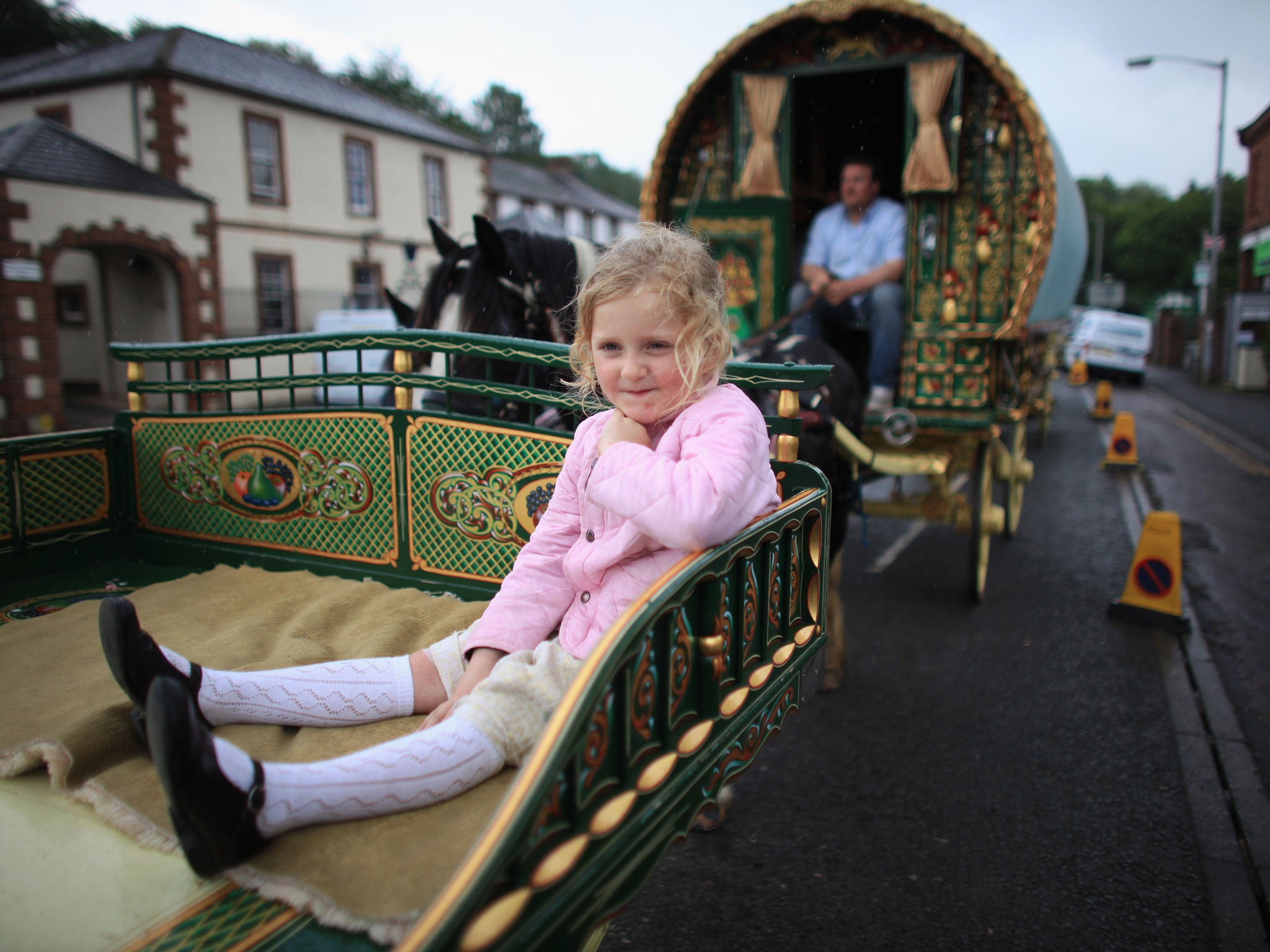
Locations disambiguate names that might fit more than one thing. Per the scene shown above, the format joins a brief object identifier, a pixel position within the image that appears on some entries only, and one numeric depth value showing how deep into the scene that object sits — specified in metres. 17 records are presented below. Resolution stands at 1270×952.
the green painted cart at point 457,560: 1.38
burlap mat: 1.53
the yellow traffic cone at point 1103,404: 18.23
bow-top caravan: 5.43
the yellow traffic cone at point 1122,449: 11.77
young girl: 1.54
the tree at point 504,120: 59.19
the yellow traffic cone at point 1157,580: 5.58
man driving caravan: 5.78
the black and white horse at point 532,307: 3.94
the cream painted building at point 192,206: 14.77
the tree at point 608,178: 58.78
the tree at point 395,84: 40.41
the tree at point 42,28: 21.97
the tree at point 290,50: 35.76
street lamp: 23.02
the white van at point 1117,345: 27.22
